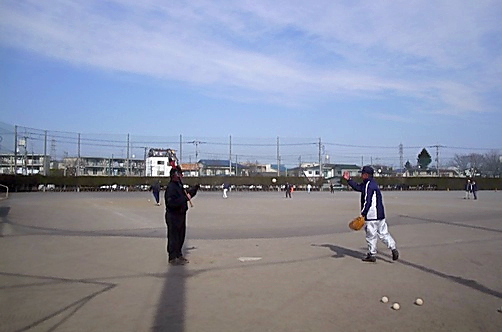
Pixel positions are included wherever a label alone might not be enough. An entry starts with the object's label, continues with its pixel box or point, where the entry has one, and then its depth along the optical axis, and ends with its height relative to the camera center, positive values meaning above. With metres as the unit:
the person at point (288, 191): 49.04 -1.53
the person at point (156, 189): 30.77 -0.87
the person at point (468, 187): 44.19 -0.98
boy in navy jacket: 9.80 -0.91
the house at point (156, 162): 98.94 +2.65
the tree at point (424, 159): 112.19 +3.83
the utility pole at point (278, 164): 104.11 +2.45
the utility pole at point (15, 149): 75.96 +3.98
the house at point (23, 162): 81.44 +2.17
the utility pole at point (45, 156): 82.07 +3.13
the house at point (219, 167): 105.61 +1.77
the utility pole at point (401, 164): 109.97 +2.66
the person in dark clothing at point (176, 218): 9.70 -0.87
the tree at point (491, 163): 109.93 +2.90
